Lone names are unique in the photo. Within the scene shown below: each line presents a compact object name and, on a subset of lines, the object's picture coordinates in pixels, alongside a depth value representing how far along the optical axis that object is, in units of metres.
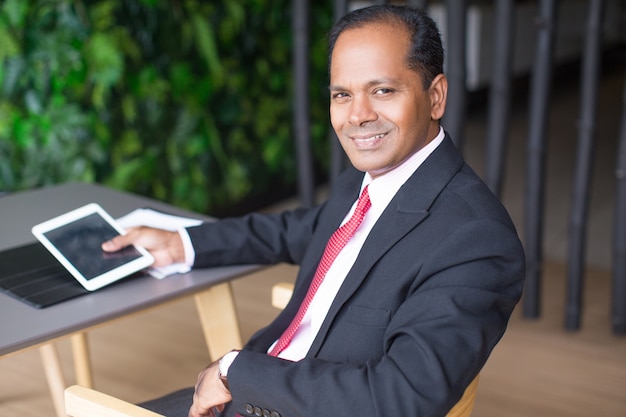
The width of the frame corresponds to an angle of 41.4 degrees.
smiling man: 1.25
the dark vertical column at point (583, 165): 3.08
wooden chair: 1.37
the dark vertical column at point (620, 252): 3.09
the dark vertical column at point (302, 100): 3.62
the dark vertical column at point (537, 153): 3.14
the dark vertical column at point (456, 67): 3.23
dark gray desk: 1.53
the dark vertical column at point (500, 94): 3.20
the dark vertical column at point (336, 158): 3.66
